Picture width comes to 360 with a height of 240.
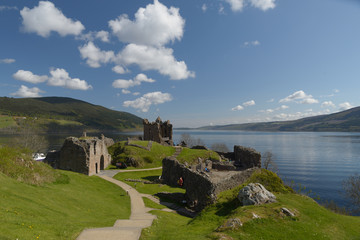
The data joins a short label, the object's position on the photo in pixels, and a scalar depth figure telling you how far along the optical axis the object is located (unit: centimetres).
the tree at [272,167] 6731
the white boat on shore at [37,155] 6339
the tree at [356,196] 4134
